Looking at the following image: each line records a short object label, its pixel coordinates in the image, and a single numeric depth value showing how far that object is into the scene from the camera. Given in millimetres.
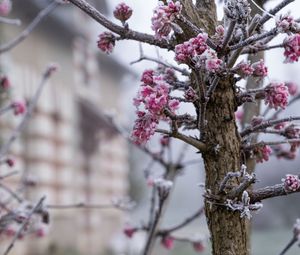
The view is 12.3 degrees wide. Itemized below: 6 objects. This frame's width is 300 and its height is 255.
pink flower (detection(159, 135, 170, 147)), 2348
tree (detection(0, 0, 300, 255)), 1497
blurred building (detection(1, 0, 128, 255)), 9292
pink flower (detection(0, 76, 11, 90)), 2278
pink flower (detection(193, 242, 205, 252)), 2446
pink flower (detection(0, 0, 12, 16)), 2064
